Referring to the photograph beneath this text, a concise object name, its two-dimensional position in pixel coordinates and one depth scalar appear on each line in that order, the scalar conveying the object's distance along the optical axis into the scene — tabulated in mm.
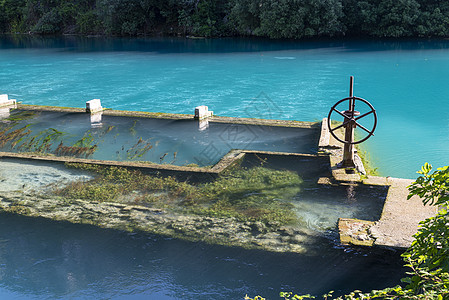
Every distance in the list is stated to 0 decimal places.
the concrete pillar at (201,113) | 13623
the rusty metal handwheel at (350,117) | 8758
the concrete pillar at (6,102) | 15727
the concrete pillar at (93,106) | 14688
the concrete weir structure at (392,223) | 6512
